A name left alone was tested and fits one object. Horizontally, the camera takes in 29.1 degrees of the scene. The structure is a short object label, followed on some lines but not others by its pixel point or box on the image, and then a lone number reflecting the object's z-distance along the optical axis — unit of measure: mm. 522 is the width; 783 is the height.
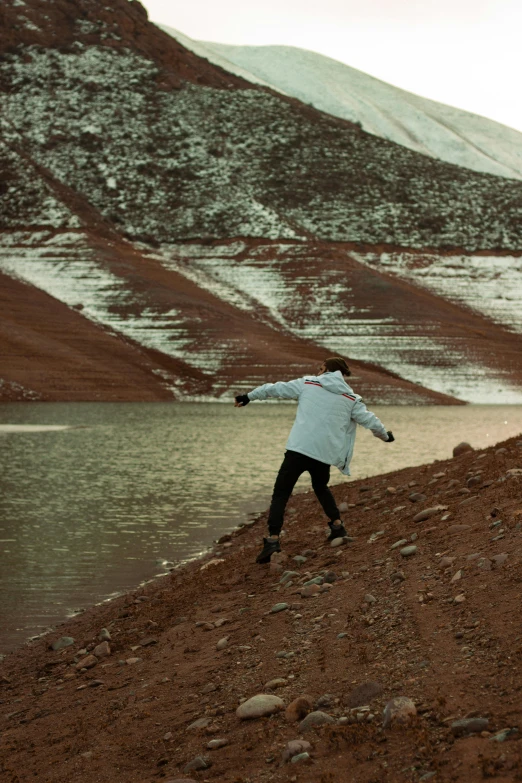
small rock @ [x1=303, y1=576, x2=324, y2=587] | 8820
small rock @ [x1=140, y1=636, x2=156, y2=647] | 8398
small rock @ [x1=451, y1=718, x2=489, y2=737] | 4719
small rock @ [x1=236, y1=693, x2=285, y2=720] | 5684
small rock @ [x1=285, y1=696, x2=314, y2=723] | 5504
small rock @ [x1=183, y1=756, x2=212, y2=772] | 5180
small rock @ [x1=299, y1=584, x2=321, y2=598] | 8469
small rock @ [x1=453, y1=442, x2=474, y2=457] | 17953
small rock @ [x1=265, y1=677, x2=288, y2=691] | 6148
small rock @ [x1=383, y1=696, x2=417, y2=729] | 4988
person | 9883
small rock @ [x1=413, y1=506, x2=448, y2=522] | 10625
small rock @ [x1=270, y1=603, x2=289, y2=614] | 8164
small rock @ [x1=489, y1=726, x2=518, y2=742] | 4555
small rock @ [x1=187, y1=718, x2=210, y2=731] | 5759
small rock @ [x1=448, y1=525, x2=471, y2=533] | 9258
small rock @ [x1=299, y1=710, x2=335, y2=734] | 5301
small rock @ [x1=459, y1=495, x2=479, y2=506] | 10491
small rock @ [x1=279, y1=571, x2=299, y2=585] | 9398
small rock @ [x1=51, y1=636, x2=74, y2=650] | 8945
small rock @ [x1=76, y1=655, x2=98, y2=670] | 8156
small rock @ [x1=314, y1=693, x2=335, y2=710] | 5578
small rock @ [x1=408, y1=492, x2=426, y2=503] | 12416
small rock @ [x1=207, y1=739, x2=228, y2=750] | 5391
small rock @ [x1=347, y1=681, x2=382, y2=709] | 5477
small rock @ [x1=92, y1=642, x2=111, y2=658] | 8398
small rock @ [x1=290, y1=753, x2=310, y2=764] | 4903
